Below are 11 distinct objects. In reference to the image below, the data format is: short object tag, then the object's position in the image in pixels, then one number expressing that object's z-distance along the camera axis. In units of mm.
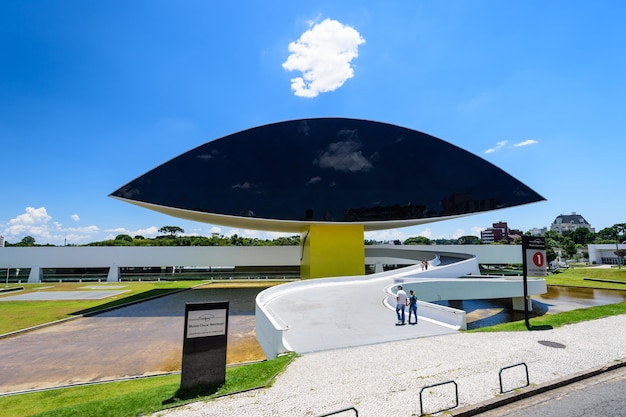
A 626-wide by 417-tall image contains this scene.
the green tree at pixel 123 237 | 87950
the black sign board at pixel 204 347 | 7238
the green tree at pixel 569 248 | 75188
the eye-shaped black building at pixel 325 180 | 26344
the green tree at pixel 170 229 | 94062
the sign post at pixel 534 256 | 12406
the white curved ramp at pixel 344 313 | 9922
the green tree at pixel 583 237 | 96062
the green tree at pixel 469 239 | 117731
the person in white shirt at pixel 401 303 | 11523
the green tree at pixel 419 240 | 105531
